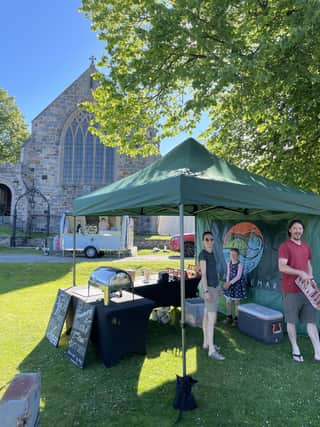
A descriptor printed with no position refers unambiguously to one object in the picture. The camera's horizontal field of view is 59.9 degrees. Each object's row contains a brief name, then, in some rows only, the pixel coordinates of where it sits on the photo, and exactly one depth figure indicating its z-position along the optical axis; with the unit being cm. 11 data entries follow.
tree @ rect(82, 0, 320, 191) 487
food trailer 1416
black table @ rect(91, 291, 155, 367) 344
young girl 477
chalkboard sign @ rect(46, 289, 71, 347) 404
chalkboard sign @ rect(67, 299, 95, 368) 342
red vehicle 1443
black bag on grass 262
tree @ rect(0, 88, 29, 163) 2439
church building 2036
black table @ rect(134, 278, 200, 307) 495
